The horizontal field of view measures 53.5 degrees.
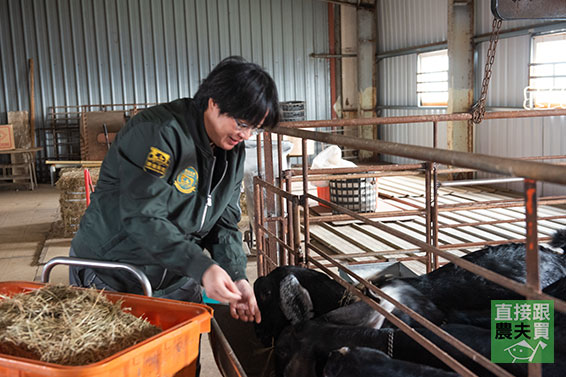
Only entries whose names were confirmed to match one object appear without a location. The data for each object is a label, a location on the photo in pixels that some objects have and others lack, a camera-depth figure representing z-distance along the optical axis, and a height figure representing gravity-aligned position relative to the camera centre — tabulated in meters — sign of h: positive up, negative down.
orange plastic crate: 1.21 -0.52
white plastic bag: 6.77 -0.50
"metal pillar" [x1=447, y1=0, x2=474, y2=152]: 9.88 +0.82
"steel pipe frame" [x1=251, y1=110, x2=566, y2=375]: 1.03 -0.25
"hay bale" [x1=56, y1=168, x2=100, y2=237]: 6.78 -0.88
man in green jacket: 1.59 -0.19
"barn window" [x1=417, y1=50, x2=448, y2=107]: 11.16 +0.71
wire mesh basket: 6.92 -0.95
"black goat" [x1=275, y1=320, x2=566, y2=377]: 1.61 -0.67
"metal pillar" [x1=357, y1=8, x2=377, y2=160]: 13.71 +1.25
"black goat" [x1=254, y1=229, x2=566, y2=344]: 1.92 -0.65
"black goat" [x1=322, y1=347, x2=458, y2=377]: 1.43 -0.65
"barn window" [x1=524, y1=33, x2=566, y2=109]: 8.01 +0.53
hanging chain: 3.43 +0.13
